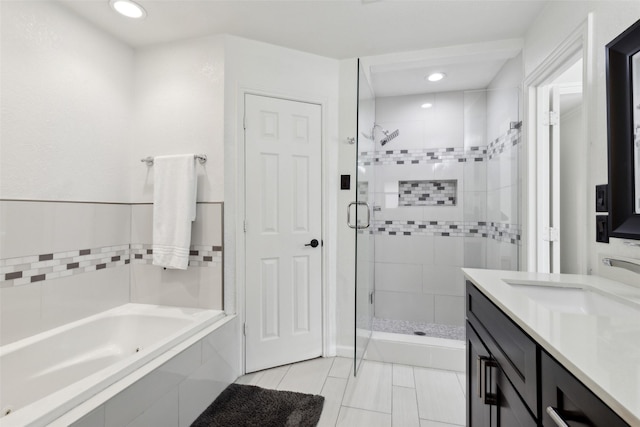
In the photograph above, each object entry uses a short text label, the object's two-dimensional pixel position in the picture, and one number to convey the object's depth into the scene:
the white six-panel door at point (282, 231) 2.20
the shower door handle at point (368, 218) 1.96
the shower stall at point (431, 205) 2.41
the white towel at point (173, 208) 2.05
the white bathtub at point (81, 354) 1.12
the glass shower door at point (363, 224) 1.89
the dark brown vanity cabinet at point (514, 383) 0.56
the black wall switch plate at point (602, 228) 1.25
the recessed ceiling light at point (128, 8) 1.77
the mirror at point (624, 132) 1.07
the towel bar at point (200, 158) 2.10
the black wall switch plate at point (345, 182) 2.37
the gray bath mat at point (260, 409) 1.65
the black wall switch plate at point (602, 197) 1.23
